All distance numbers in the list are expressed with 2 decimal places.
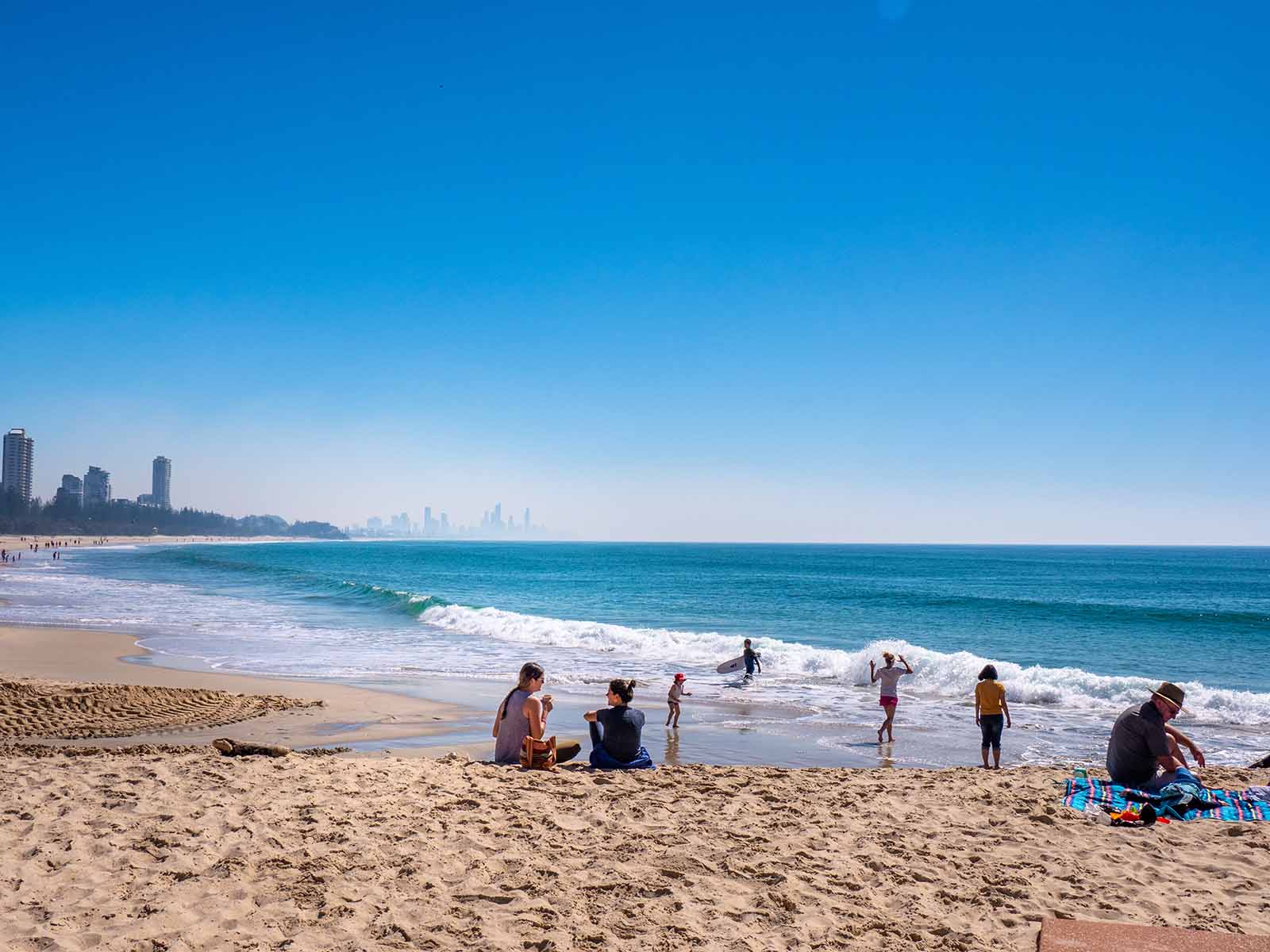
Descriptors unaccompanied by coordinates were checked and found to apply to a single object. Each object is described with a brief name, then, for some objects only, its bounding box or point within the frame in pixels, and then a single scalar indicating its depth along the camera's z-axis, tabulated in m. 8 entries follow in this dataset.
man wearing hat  8.12
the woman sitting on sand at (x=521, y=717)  8.96
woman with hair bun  9.22
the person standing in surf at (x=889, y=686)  13.48
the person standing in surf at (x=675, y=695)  13.77
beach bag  8.82
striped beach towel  7.75
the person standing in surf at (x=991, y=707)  11.61
